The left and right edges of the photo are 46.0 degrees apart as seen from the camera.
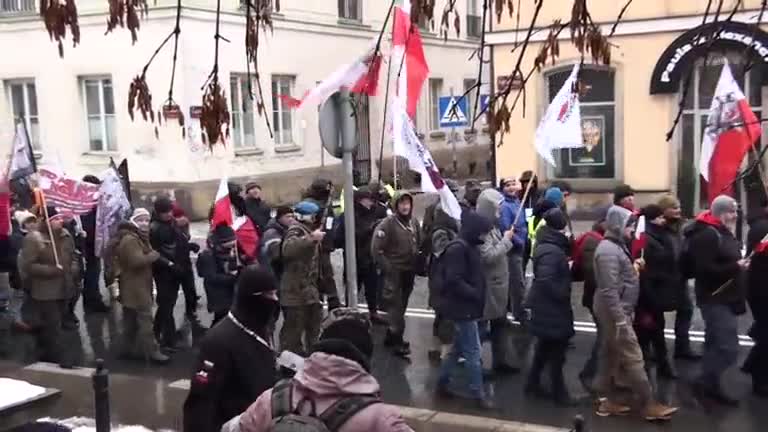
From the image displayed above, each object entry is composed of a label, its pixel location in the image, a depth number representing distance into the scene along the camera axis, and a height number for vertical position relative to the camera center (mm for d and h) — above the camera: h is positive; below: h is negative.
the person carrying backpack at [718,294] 7090 -1335
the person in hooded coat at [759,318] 7223 -1567
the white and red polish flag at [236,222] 9125 -849
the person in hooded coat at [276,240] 8242 -942
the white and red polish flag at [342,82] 7277 +448
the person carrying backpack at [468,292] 7250 -1270
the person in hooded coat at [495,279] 7816 -1294
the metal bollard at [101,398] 5645 -1600
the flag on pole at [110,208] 10406 -729
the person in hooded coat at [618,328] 6691 -1492
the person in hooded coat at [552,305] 7090 -1370
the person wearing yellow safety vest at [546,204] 8977 -729
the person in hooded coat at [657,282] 7516 -1286
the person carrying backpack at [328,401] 2961 -888
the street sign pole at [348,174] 7398 -304
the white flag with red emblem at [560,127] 9180 +41
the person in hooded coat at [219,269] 9000 -1273
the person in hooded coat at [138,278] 8695 -1298
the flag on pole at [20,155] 9312 -82
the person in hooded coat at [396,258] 8812 -1189
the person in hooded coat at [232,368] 4211 -1066
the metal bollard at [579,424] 4055 -1319
